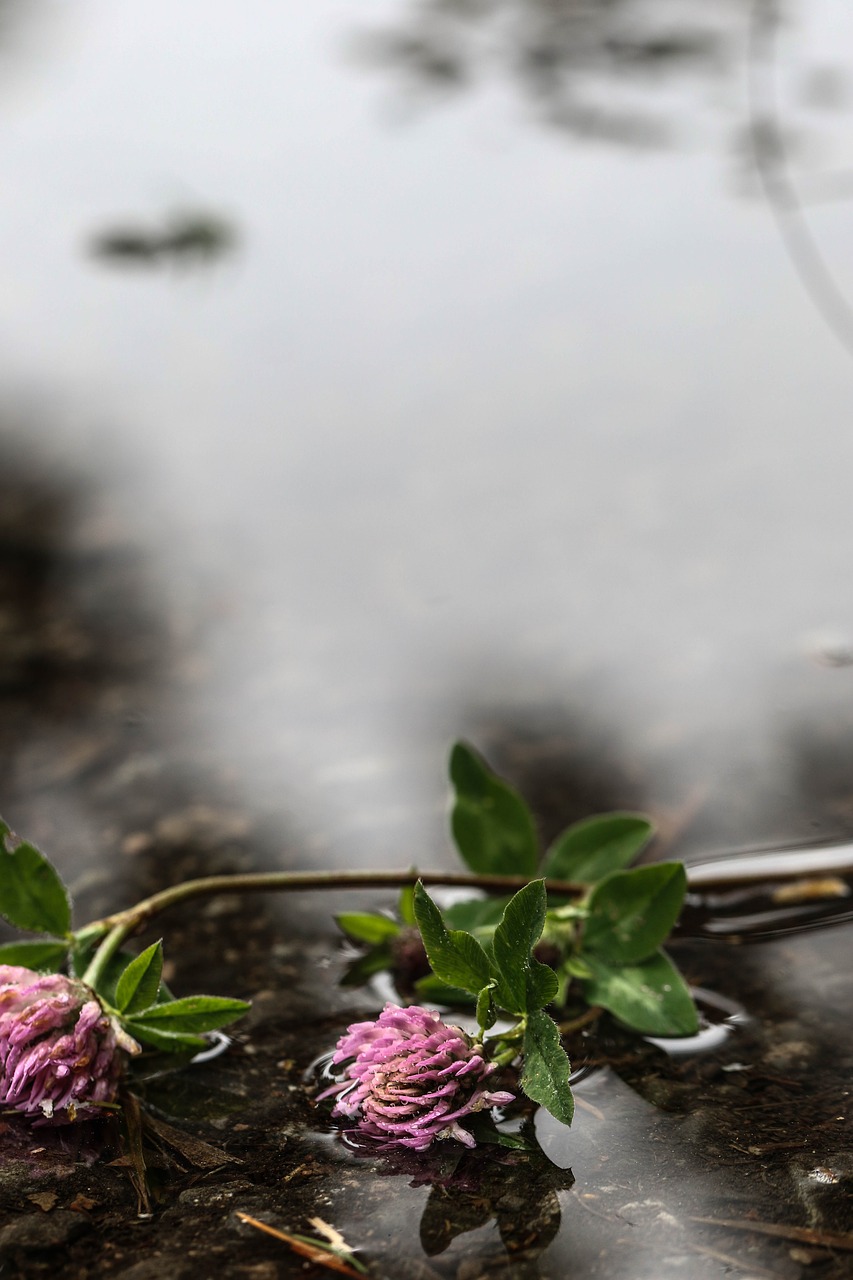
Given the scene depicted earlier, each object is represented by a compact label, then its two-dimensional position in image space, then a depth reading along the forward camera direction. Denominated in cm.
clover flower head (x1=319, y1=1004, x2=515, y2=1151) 55
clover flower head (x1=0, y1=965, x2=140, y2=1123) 55
